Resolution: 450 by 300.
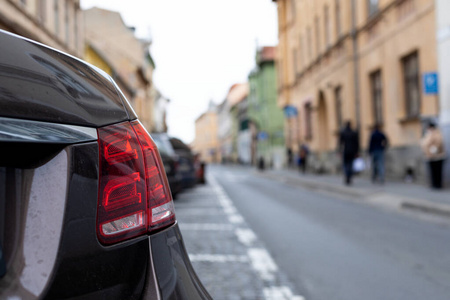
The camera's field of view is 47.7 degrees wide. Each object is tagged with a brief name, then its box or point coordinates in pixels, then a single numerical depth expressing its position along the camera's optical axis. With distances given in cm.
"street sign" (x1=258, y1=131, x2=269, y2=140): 4006
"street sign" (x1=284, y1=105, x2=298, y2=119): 2797
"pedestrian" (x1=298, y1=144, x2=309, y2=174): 2559
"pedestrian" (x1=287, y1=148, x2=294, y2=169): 3275
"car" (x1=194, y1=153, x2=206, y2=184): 1852
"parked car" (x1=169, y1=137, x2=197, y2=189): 1296
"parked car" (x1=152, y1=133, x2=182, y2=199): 1079
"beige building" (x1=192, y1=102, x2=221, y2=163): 12557
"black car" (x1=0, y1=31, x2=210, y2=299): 126
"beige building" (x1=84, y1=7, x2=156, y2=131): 4669
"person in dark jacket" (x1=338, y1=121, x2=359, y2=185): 1444
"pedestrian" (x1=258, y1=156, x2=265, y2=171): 3684
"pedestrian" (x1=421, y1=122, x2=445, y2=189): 1148
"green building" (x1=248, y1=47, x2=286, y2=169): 4891
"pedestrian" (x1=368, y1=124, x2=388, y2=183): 1428
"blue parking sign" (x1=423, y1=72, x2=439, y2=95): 1168
